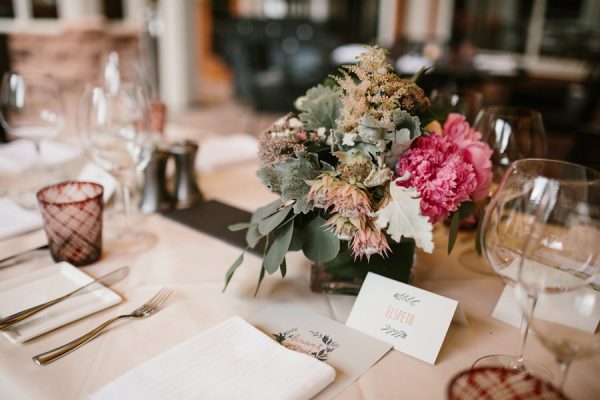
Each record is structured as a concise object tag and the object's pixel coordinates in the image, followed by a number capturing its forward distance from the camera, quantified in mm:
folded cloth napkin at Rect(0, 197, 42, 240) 1072
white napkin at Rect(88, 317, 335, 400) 600
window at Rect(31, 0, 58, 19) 5836
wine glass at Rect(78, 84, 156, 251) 1041
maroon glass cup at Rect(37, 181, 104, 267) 911
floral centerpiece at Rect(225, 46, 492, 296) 718
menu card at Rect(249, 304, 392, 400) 676
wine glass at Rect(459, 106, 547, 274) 1021
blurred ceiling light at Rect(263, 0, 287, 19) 8602
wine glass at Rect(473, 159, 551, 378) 669
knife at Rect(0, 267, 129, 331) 739
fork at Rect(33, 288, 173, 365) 675
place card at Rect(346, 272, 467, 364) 720
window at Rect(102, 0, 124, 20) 6266
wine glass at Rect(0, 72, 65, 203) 1266
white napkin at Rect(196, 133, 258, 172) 1600
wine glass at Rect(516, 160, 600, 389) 561
